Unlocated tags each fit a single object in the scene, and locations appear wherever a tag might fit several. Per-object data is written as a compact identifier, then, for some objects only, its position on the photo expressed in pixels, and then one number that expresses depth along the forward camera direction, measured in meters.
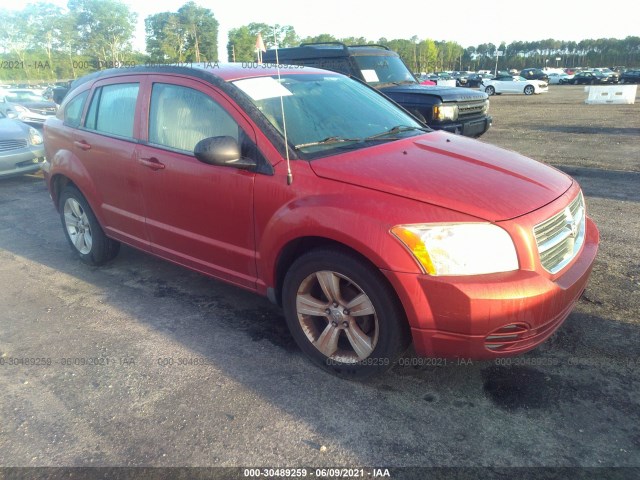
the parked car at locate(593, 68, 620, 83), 44.69
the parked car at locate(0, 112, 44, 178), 8.62
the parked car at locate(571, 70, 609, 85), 45.28
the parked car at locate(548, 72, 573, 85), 50.25
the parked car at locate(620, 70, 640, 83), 44.22
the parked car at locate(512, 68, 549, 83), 49.67
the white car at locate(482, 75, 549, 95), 34.31
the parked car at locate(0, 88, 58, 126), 13.39
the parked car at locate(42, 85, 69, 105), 14.00
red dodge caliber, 2.41
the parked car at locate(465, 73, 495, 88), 42.52
